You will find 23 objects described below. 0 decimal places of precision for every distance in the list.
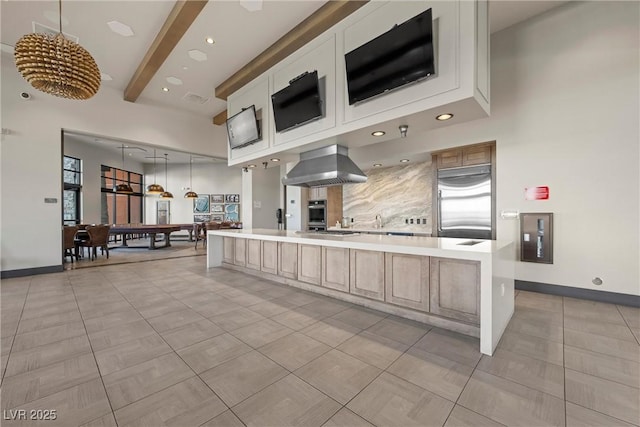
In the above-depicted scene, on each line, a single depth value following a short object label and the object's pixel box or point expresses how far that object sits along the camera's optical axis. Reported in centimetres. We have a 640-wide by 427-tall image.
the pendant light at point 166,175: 1275
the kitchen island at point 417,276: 216
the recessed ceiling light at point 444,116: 267
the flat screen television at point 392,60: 236
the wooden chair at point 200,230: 898
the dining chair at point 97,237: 639
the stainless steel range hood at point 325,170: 369
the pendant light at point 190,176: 1284
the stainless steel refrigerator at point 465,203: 418
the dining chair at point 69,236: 566
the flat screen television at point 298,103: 342
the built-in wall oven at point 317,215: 701
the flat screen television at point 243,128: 448
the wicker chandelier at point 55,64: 229
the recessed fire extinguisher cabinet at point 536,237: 358
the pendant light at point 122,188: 911
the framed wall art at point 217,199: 1286
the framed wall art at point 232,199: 1286
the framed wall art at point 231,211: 1291
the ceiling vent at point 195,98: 598
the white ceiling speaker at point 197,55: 438
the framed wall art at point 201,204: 1280
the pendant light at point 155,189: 980
